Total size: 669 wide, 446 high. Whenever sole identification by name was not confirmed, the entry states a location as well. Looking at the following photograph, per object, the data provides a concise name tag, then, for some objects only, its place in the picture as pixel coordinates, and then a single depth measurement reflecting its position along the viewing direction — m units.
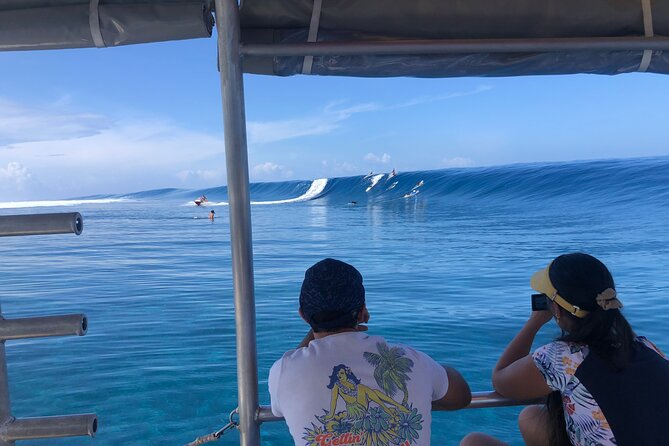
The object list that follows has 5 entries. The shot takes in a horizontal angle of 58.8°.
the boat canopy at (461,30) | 1.37
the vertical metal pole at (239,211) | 1.22
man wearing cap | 0.96
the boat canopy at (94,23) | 1.30
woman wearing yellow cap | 1.03
